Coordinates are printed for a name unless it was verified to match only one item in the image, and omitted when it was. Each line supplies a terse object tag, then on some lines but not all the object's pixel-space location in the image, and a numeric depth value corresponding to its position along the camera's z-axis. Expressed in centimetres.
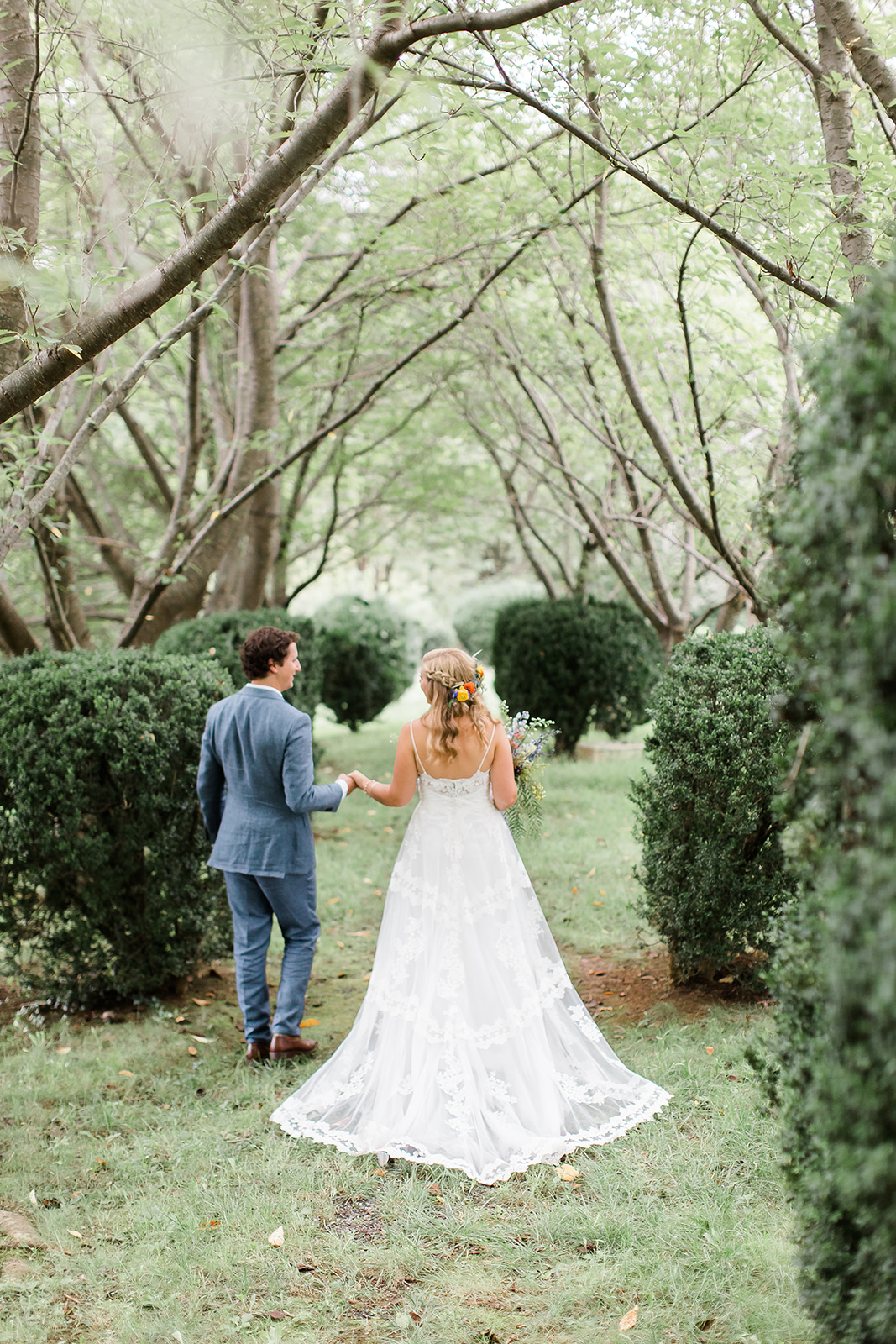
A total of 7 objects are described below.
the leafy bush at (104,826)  454
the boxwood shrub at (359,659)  1334
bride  365
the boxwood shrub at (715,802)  440
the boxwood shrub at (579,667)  1091
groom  427
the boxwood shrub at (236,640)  780
